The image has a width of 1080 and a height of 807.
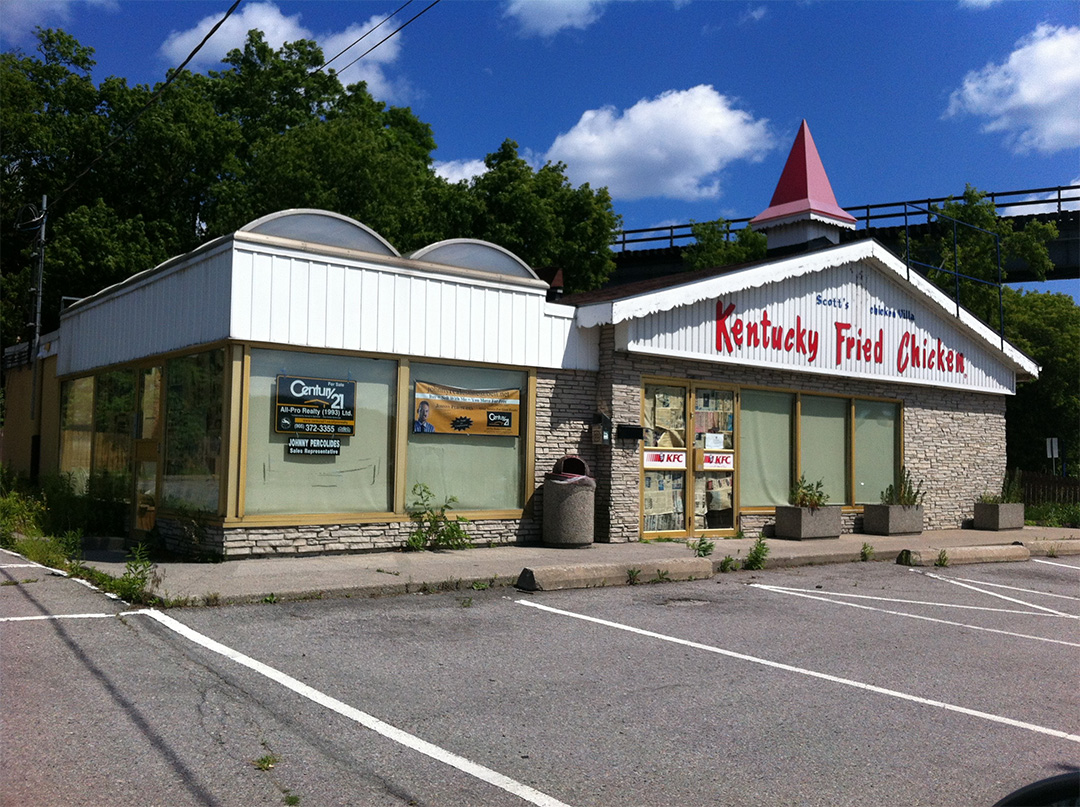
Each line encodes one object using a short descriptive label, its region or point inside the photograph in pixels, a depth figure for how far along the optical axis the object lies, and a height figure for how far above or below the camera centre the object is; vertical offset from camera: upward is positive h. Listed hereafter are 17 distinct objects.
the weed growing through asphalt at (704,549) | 12.76 -1.04
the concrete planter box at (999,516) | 20.05 -0.81
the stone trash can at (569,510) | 13.96 -0.61
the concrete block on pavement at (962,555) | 14.45 -1.23
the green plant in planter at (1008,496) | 20.41 -0.40
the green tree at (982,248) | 30.03 +7.33
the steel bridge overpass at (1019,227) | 32.81 +9.01
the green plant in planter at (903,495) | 18.48 -0.37
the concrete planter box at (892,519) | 18.06 -0.84
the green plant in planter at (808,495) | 16.86 -0.38
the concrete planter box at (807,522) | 16.44 -0.85
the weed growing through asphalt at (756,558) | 13.05 -1.17
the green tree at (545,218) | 35.19 +9.42
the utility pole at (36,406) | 20.05 +1.10
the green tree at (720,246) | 41.41 +9.86
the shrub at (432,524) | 13.30 -0.81
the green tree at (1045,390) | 35.47 +3.26
